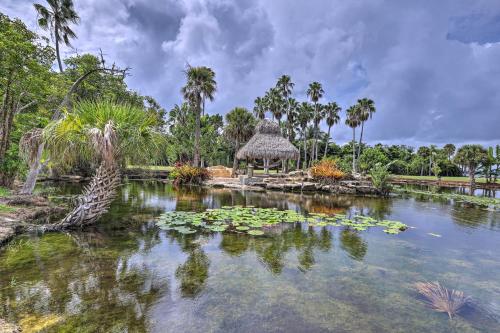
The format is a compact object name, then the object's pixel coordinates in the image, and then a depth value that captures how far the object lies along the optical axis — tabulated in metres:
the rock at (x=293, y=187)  18.67
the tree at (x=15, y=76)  8.23
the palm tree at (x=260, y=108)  37.69
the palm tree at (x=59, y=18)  15.24
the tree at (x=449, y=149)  52.17
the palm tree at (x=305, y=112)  38.59
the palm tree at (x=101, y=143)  6.11
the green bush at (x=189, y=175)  20.69
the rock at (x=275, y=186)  18.91
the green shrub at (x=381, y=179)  17.58
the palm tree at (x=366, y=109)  34.88
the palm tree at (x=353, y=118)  36.09
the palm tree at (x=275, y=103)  35.44
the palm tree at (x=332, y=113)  38.25
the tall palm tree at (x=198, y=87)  25.77
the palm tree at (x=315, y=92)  35.38
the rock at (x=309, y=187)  18.62
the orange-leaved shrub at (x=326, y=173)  18.59
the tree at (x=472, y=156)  28.11
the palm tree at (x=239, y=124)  28.91
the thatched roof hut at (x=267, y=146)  21.76
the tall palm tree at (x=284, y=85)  34.72
